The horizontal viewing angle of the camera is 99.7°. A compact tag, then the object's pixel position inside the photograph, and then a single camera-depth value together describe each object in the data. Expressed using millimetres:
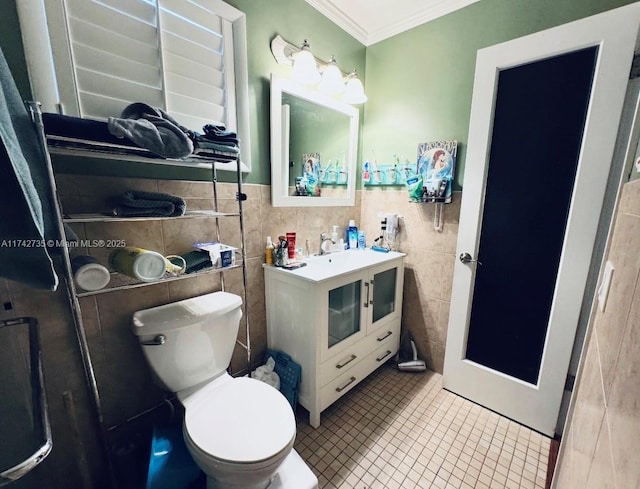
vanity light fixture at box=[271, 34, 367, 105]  1515
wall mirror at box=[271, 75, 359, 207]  1600
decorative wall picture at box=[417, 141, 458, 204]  1710
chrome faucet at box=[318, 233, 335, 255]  1939
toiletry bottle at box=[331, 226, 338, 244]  1968
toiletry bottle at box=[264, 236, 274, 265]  1614
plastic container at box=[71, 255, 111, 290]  876
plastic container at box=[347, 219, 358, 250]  2078
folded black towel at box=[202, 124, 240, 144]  1085
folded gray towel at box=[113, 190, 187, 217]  971
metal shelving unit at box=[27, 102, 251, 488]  767
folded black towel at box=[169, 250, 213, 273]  1164
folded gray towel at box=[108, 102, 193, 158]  822
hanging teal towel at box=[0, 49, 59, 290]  572
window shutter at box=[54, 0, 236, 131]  1003
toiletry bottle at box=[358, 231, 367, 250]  2107
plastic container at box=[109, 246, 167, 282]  956
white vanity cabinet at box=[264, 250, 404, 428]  1427
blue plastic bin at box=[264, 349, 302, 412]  1523
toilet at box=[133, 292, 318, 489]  898
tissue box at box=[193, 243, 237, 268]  1227
